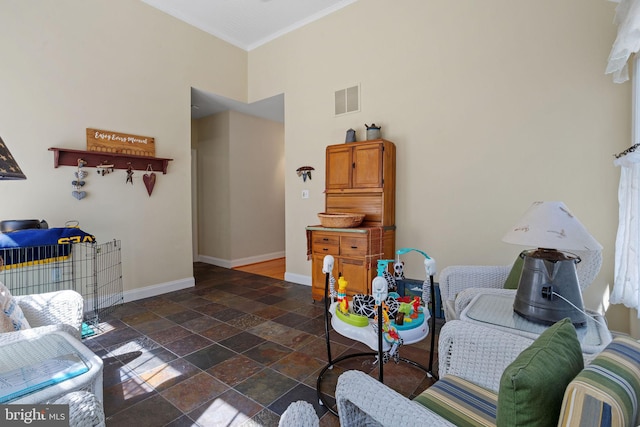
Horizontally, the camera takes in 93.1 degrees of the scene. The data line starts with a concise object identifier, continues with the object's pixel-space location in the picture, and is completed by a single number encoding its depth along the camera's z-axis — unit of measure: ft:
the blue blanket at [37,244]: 8.18
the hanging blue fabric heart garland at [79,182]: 10.58
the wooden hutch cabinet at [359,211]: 10.65
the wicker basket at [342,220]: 10.98
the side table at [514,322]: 4.22
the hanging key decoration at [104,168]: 11.15
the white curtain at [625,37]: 5.58
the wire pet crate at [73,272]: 8.83
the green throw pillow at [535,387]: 2.15
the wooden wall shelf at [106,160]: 10.25
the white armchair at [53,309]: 5.57
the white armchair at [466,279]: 7.75
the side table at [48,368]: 3.33
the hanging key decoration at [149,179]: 12.39
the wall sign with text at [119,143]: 10.99
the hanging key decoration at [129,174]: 11.92
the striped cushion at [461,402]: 3.30
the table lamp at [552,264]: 4.42
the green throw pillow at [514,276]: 7.05
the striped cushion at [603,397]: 1.82
